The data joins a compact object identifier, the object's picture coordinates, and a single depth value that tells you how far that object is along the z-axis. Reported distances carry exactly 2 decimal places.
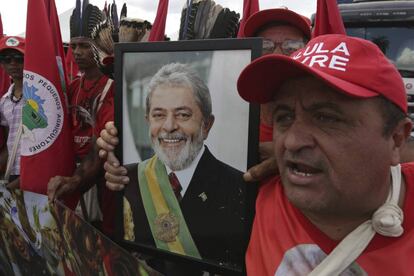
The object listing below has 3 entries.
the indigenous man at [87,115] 2.16
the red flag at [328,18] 1.69
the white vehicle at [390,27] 5.37
